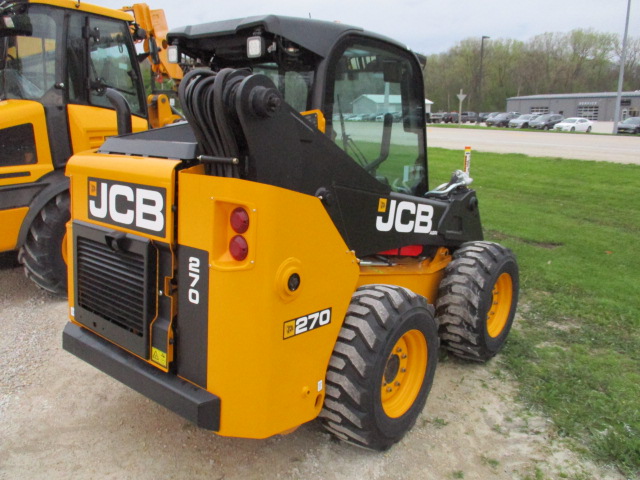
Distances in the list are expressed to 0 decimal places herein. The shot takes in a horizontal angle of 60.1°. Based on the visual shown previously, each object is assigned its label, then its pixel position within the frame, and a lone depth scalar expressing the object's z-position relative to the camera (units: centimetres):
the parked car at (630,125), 3528
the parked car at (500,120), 4894
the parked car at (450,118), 5801
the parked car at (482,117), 6188
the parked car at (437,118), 5919
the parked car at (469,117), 6120
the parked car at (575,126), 4029
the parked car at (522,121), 4653
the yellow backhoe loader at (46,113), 509
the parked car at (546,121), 4525
